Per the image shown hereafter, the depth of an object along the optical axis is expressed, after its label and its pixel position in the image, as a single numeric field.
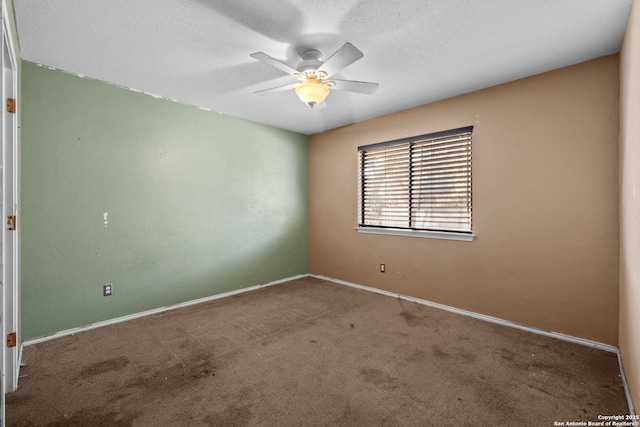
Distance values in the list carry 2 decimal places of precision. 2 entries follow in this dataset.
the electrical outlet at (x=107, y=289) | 2.94
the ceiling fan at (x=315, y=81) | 2.20
